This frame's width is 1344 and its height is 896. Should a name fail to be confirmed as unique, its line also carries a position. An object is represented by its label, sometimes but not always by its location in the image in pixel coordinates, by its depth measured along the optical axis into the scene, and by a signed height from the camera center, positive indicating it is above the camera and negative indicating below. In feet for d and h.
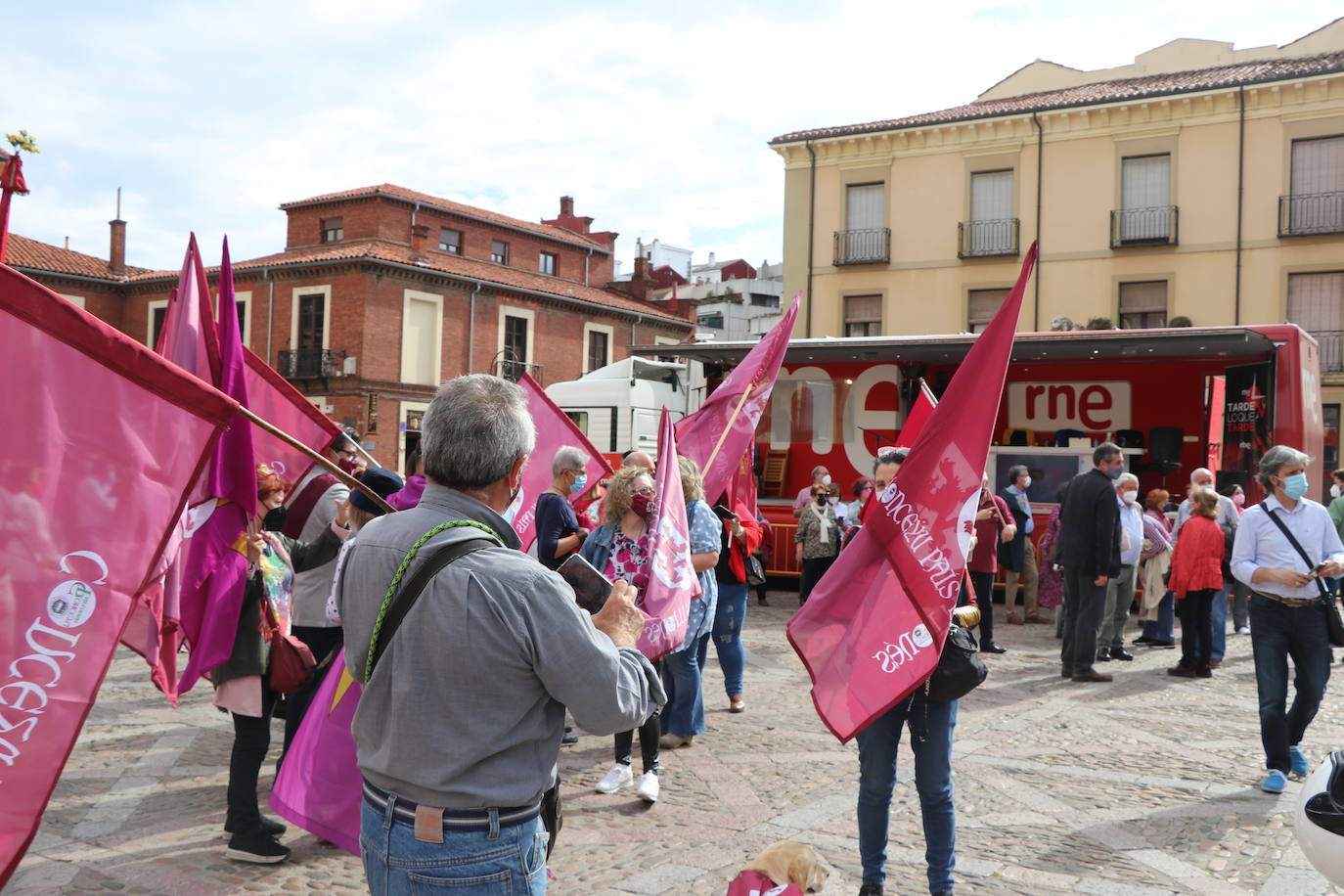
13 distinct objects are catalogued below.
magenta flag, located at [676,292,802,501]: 26.20 +1.26
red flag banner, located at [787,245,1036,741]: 14.51 -1.24
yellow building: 88.53 +22.86
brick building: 125.59 +18.30
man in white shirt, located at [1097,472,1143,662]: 34.73 -3.44
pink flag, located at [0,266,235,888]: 8.91 -0.50
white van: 59.11 +3.06
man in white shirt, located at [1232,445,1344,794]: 19.42 -2.01
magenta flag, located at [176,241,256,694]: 14.37 -1.31
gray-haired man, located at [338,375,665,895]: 7.71 -1.64
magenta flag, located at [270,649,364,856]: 13.24 -3.94
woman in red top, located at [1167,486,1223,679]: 32.04 -3.10
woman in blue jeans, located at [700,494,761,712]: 25.32 -3.14
